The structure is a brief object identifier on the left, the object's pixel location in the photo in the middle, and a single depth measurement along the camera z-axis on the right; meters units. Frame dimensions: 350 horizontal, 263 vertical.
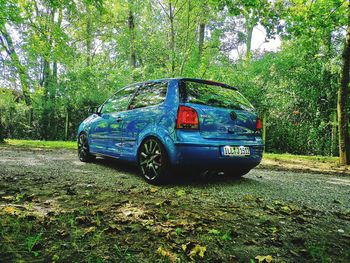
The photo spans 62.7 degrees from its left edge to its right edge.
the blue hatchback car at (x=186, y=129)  4.07
